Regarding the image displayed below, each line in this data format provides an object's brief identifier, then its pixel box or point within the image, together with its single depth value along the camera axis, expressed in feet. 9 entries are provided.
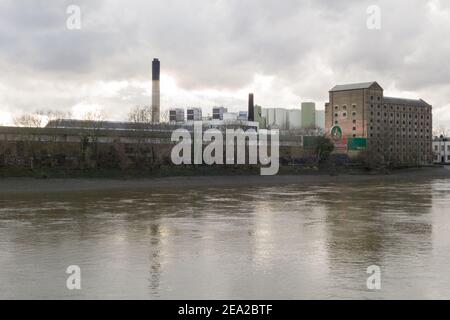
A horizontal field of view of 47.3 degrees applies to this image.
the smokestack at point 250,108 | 496.23
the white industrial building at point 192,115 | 640.50
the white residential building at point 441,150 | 598.75
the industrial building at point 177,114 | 588.50
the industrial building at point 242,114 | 618.44
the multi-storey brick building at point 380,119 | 510.58
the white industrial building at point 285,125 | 621.15
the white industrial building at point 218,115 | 622.95
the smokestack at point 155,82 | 412.77
